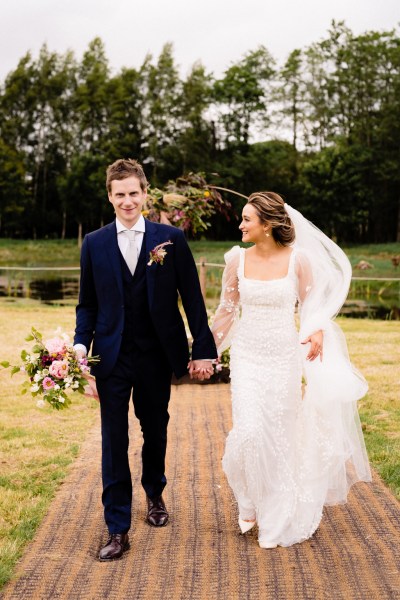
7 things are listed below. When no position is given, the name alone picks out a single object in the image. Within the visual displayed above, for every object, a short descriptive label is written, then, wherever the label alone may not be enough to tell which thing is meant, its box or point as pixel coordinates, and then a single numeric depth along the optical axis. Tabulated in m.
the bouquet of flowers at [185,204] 9.45
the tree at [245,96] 47.62
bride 3.83
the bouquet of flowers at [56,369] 3.61
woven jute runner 3.26
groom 3.69
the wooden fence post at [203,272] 12.41
